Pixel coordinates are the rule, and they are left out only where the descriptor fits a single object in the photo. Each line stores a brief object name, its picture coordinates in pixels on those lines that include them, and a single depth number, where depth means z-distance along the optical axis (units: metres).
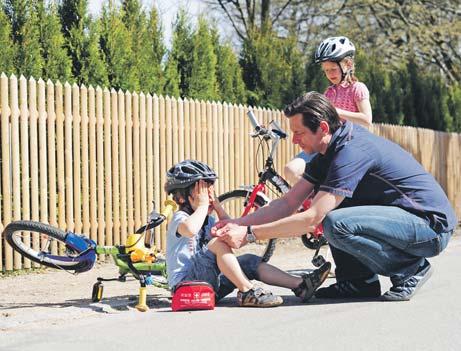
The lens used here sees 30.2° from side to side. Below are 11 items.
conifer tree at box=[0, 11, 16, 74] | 9.66
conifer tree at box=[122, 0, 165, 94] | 12.08
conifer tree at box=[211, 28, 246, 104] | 14.23
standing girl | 7.54
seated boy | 5.78
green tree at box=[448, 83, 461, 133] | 22.48
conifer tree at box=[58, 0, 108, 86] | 11.04
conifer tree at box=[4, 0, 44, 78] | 10.00
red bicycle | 8.39
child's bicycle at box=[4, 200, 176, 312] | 6.36
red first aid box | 5.76
